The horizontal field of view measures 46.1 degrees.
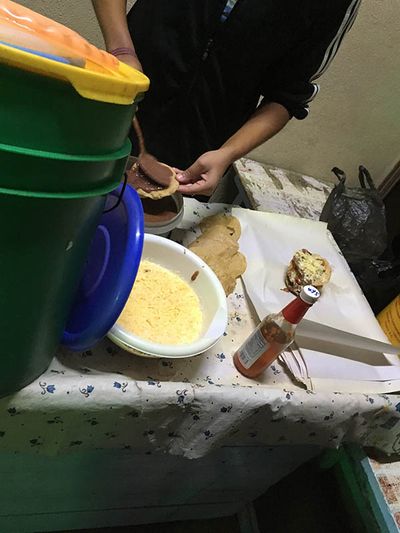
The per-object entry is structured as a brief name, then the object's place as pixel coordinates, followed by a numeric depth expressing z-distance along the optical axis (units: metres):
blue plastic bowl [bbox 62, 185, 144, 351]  0.58
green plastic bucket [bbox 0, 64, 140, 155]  0.35
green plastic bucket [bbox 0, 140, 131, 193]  0.37
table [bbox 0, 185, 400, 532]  0.68
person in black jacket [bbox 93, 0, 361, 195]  1.07
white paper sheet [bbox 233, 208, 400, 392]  0.96
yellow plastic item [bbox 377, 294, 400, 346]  1.16
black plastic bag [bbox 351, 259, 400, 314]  1.50
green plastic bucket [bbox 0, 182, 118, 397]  0.42
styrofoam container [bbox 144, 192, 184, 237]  0.92
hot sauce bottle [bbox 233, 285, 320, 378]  0.79
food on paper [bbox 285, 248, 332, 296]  1.10
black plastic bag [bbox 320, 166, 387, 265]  1.68
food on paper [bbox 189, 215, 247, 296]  0.99
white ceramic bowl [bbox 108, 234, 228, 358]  0.70
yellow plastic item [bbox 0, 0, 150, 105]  0.34
